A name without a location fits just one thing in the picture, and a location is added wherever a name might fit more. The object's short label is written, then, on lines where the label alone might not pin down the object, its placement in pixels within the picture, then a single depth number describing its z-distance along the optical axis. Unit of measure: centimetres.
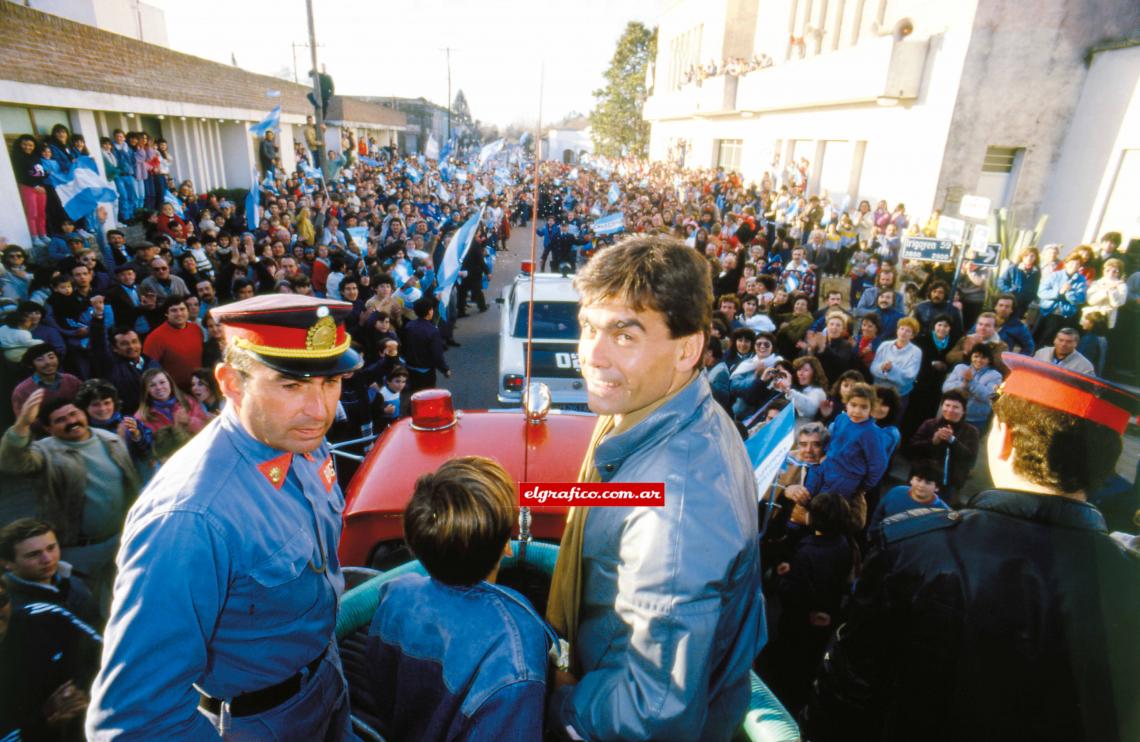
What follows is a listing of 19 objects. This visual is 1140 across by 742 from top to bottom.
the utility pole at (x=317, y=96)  1401
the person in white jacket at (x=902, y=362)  589
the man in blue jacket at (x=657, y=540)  125
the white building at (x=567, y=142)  7625
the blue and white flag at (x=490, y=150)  2126
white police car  607
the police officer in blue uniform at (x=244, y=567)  137
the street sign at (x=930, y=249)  748
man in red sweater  552
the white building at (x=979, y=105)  1115
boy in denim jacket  139
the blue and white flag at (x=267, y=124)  1271
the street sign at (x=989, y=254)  751
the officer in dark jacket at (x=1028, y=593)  144
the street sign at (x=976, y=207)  753
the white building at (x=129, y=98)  908
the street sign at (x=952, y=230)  762
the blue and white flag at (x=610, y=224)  1020
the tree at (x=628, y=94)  4731
